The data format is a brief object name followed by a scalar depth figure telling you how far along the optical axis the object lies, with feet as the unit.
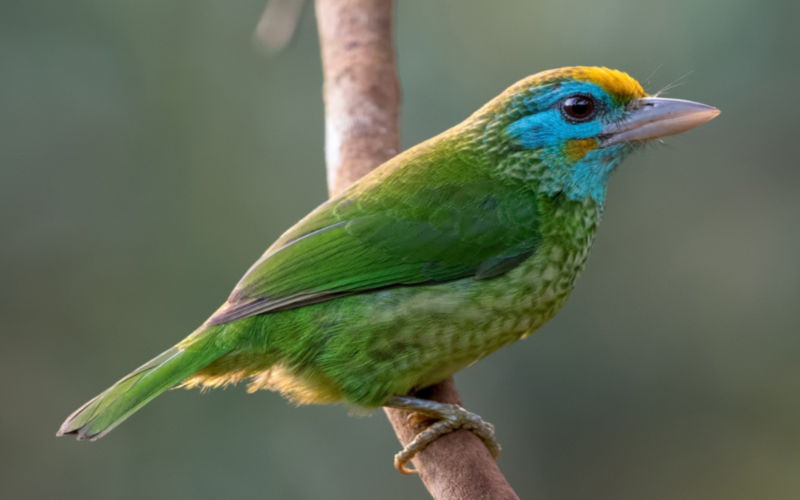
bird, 16.51
